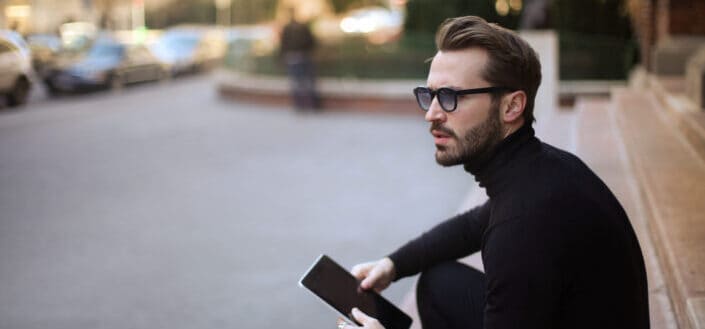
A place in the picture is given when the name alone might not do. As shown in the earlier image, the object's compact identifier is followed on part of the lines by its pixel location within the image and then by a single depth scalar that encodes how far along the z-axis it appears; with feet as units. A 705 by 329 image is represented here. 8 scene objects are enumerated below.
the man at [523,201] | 6.97
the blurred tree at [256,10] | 90.17
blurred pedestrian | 50.60
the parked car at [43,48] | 29.36
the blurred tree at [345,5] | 77.20
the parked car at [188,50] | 100.63
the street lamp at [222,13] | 127.99
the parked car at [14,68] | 21.38
